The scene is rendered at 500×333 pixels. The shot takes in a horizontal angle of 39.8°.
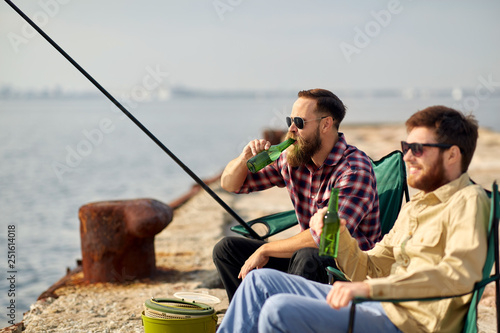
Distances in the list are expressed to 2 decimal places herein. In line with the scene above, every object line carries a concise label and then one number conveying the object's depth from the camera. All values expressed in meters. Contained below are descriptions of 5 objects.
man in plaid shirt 3.48
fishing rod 3.77
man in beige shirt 2.55
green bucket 3.33
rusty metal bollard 5.36
